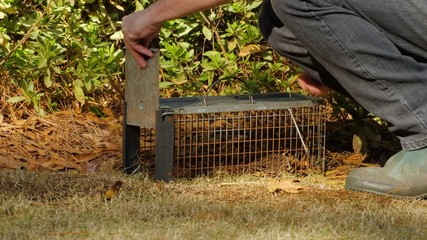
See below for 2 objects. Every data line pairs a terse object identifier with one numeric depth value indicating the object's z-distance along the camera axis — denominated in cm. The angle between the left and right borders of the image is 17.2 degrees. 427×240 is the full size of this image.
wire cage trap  542
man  501
